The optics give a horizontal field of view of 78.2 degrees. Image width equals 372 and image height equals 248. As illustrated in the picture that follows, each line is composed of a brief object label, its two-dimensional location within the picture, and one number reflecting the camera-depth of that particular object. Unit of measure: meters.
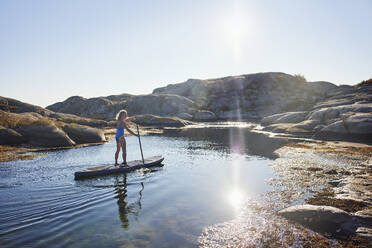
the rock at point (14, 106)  47.50
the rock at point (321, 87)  110.68
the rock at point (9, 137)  27.17
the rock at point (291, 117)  50.78
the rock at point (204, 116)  95.06
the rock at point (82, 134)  33.56
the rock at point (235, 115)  100.94
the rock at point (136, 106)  102.94
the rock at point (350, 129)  30.20
